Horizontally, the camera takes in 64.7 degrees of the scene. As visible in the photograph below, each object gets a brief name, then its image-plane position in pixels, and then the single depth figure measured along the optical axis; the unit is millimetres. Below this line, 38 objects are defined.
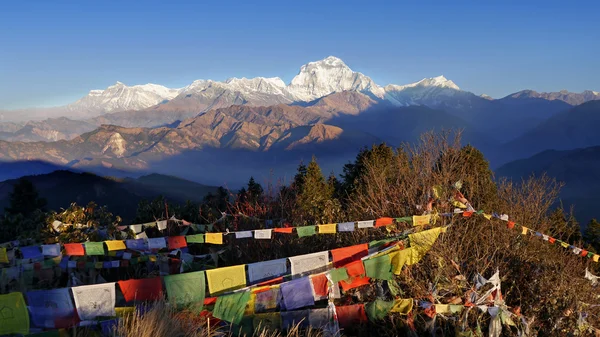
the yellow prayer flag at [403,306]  7883
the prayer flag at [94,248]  10768
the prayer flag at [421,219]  9430
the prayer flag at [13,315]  6836
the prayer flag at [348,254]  8805
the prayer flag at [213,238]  10664
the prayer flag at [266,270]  8375
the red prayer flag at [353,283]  8438
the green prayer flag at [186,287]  7617
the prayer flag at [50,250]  10859
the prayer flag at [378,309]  7869
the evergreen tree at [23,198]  49750
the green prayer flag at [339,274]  8066
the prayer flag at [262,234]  10273
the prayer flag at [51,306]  7383
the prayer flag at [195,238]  10656
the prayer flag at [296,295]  7840
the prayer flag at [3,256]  10297
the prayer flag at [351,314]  8008
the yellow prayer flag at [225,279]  7941
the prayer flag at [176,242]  11108
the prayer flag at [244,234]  10391
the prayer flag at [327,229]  9955
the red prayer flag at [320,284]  8000
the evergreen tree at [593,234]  31334
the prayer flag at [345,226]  9891
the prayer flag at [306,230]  10023
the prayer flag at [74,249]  10727
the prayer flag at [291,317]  7590
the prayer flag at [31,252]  10852
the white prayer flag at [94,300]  7346
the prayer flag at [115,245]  10742
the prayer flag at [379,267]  8234
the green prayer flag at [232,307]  7348
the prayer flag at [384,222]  9709
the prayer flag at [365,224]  9750
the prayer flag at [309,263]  8516
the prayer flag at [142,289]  7641
